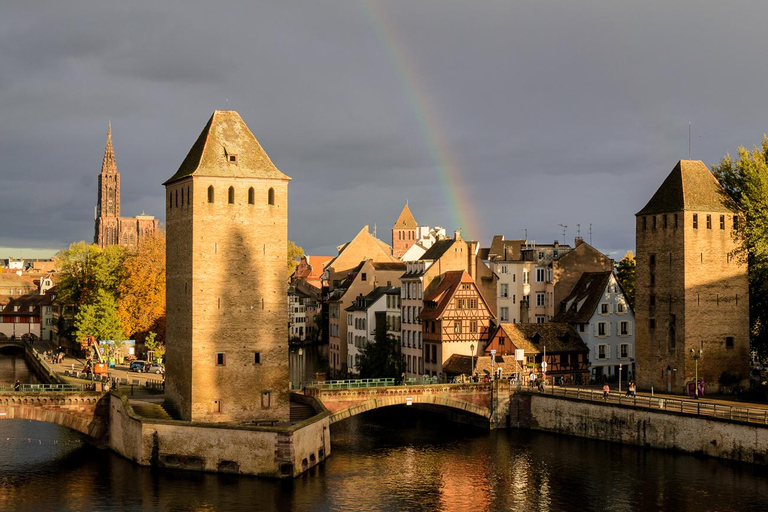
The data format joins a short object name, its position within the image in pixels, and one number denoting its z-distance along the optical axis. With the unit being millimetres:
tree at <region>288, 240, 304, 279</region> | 170625
